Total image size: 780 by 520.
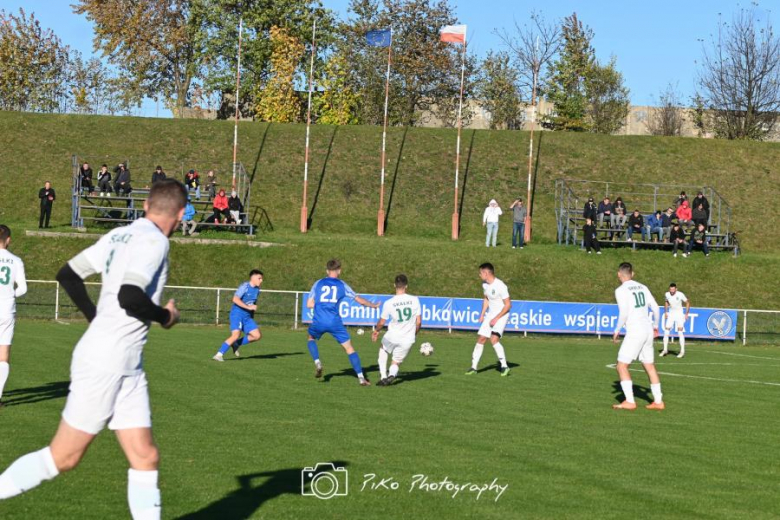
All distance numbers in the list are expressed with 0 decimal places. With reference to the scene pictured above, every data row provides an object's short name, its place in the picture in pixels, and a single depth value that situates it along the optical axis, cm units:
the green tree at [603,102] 7288
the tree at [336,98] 6812
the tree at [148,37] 7044
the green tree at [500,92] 7119
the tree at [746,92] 6438
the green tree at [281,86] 6625
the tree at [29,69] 7356
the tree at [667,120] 7500
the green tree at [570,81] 7167
